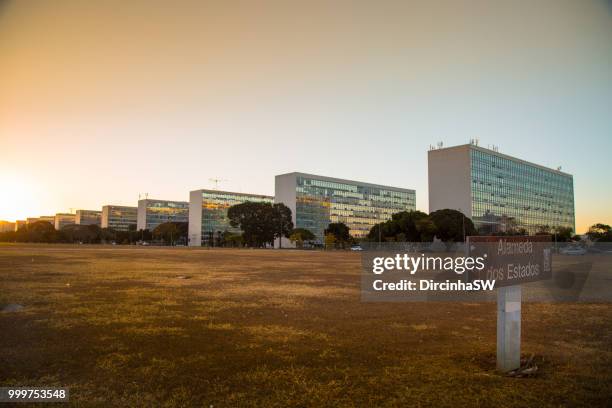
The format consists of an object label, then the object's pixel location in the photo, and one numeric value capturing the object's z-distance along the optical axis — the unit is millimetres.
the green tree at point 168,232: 176000
